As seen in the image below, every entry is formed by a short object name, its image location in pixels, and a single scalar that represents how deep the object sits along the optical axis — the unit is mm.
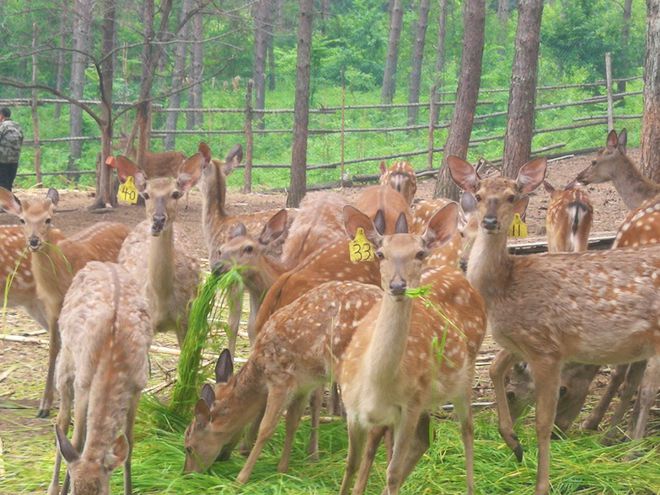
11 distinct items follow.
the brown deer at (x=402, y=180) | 9789
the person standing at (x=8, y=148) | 14891
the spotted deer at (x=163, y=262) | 6859
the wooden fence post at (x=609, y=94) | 22125
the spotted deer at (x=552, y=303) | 5855
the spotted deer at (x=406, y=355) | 4695
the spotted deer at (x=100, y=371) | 4895
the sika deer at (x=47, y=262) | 7020
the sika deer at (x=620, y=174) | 9922
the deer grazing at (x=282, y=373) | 5684
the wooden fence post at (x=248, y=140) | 19453
